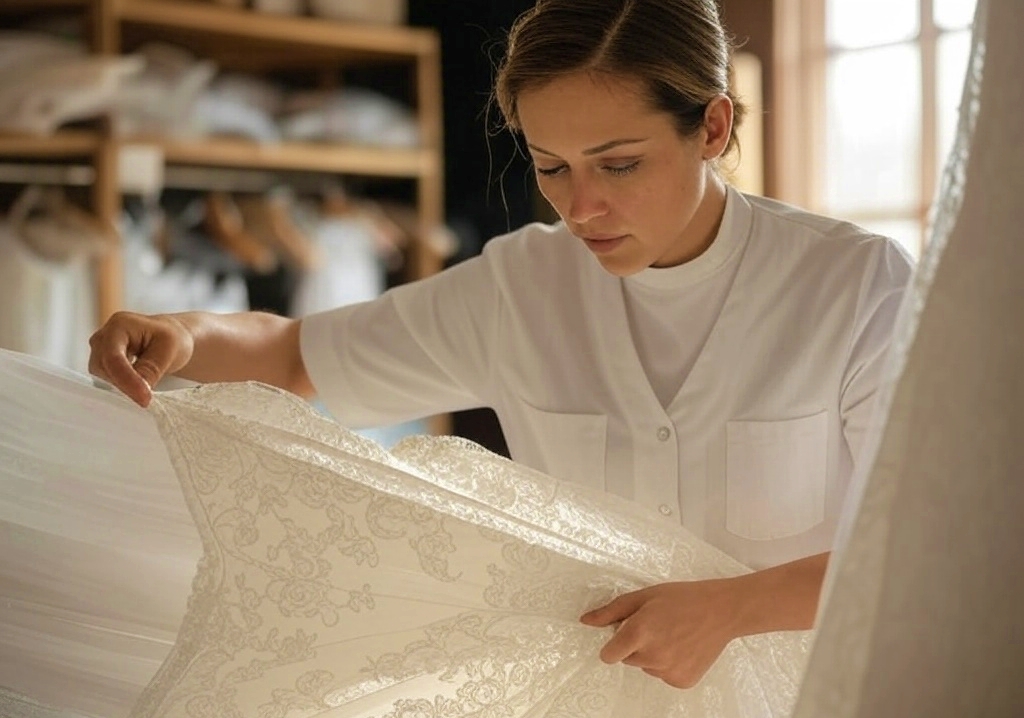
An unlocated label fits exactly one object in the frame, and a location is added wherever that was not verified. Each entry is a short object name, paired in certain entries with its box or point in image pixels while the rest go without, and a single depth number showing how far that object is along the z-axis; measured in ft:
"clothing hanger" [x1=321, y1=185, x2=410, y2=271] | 12.71
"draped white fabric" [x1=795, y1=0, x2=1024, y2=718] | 2.44
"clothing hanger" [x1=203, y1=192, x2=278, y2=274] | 11.76
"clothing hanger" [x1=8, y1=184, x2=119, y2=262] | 10.36
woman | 4.29
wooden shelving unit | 10.78
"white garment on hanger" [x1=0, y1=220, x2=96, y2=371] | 10.13
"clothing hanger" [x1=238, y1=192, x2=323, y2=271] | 12.11
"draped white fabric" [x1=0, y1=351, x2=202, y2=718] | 4.19
